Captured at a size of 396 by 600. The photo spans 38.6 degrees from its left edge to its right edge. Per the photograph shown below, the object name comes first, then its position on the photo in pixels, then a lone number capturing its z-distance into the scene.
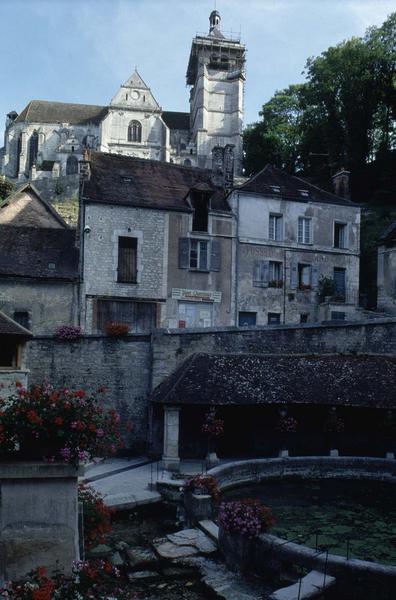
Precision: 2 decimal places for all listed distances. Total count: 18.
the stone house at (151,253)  22.70
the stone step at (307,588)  7.22
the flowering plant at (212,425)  15.82
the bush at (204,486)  11.74
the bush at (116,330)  18.58
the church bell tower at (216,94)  64.19
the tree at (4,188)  40.93
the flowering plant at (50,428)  4.96
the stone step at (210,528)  10.42
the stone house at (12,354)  16.80
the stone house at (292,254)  25.05
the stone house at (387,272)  26.75
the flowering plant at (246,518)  9.06
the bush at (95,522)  6.69
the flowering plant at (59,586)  4.28
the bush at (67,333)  18.28
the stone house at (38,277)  21.39
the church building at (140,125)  61.28
